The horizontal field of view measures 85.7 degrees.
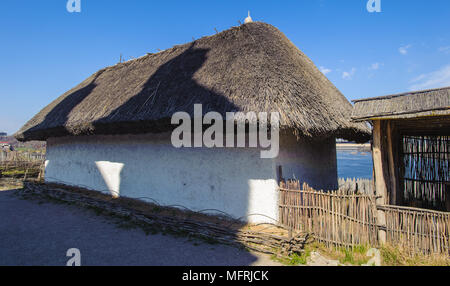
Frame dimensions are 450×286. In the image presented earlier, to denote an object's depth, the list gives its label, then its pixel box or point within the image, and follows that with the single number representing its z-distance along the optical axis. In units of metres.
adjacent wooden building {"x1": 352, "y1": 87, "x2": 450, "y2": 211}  3.75
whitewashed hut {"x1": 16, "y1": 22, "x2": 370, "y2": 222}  4.64
